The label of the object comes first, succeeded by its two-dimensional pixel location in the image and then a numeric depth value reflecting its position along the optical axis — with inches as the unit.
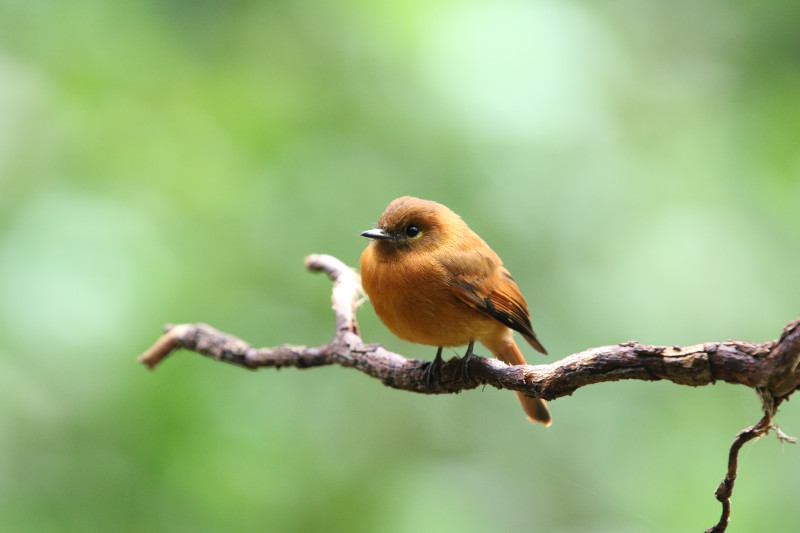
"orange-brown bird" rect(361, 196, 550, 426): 184.3
